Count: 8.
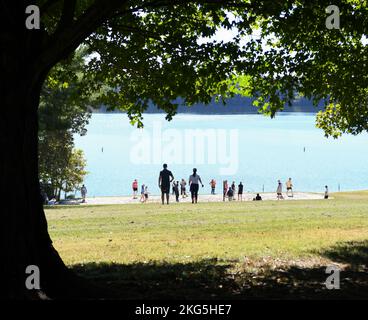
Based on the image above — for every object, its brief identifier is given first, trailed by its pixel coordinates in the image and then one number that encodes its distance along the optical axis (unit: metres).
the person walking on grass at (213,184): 62.69
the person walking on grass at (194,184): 34.56
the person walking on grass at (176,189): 44.17
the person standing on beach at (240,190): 52.85
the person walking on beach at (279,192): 50.59
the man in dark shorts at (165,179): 30.31
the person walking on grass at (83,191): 58.16
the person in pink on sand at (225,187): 52.47
